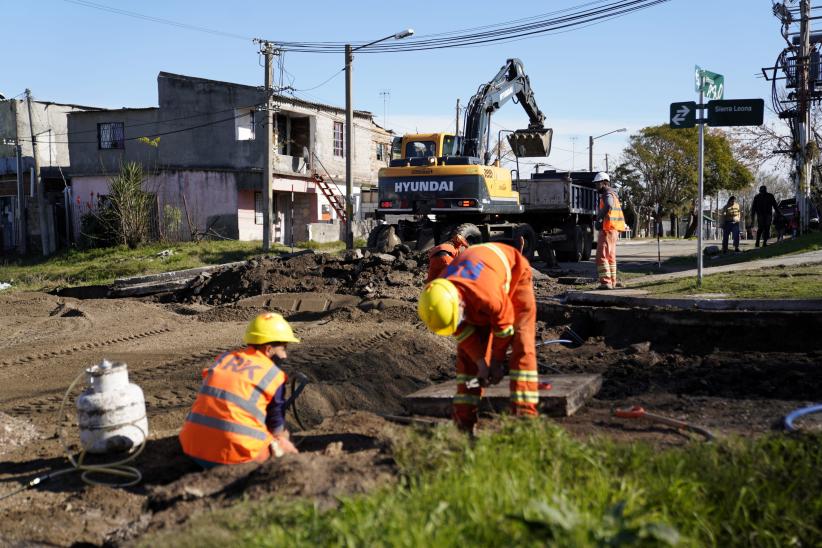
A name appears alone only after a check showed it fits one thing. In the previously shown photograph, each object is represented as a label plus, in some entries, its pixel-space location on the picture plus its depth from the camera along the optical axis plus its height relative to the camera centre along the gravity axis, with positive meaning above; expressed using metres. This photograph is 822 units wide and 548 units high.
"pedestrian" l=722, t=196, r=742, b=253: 20.39 +0.18
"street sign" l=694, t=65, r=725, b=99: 10.95 +2.00
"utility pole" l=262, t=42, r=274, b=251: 25.75 +2.59
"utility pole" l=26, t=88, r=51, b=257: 32.09 +0.84
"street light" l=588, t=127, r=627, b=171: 47.54 +4.64
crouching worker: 5.34 -1.24
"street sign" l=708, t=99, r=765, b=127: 10.60 +1.55
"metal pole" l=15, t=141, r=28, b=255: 32.81 +1.24
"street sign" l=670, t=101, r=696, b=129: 11.05 +1.57
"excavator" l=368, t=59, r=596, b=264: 17.19 +0.87
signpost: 10.66 +1.61
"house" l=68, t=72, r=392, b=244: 32.19 +3.36
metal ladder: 35.34 +1.73
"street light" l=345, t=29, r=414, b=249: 25.11 +2.49
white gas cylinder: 5.99 -1.36
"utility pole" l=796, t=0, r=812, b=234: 26.12 +4.17
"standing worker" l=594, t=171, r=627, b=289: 12.73 -0.07
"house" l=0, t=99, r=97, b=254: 33.41 +2.67
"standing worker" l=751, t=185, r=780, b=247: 20.48 +0.47
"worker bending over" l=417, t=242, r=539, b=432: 5.32 -0.63
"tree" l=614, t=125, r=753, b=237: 47.06 +3.56
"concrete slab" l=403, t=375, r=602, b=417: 6.00 -1.38
